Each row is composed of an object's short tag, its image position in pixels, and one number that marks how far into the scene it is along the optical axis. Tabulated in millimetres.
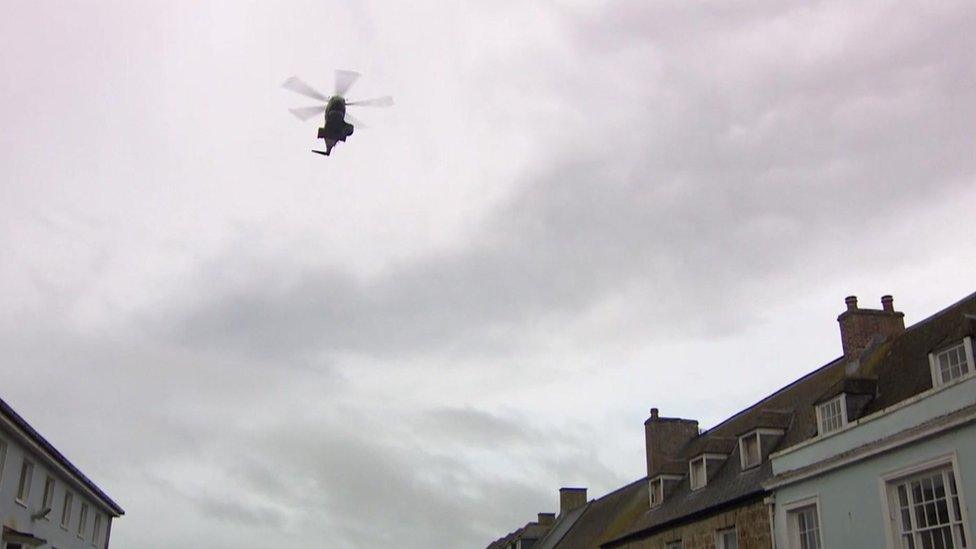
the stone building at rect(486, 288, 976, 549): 19688
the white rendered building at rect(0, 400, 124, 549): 30297
